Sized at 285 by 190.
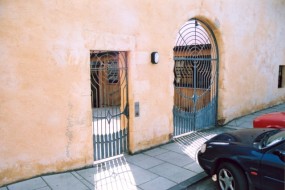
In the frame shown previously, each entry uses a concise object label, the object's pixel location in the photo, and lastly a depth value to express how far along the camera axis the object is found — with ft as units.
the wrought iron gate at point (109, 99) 17.40
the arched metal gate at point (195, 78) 23.76
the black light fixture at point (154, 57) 19.57
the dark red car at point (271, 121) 17.91
